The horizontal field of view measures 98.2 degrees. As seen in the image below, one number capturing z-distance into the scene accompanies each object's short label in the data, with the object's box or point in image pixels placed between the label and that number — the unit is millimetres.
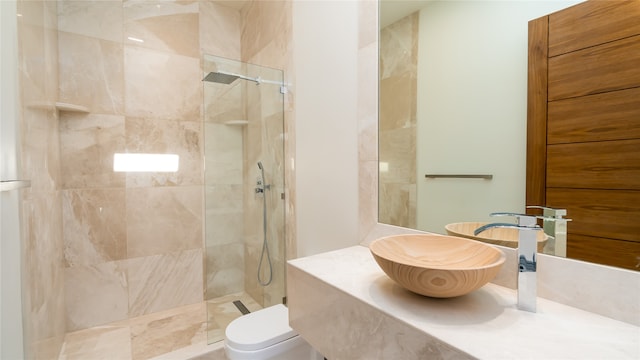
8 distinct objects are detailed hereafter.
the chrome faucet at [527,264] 752
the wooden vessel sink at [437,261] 709
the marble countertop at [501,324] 583
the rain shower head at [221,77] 1898
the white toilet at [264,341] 1374
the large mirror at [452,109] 970
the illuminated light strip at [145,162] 2240
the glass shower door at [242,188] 1950
